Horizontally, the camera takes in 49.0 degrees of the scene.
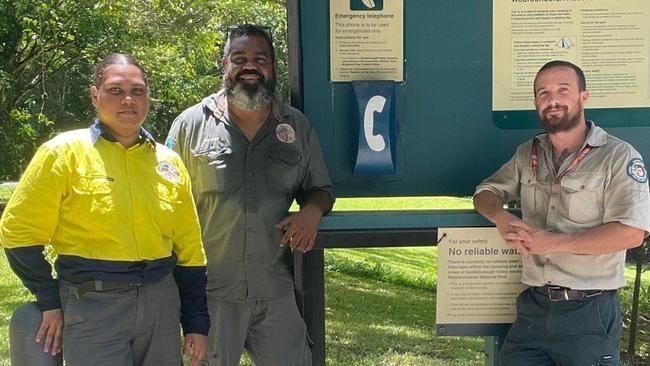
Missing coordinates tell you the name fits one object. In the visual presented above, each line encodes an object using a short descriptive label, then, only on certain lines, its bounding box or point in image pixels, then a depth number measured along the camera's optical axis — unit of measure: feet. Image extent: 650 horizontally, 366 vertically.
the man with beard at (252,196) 10.81
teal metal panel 11.61
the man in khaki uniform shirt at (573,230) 9.24
